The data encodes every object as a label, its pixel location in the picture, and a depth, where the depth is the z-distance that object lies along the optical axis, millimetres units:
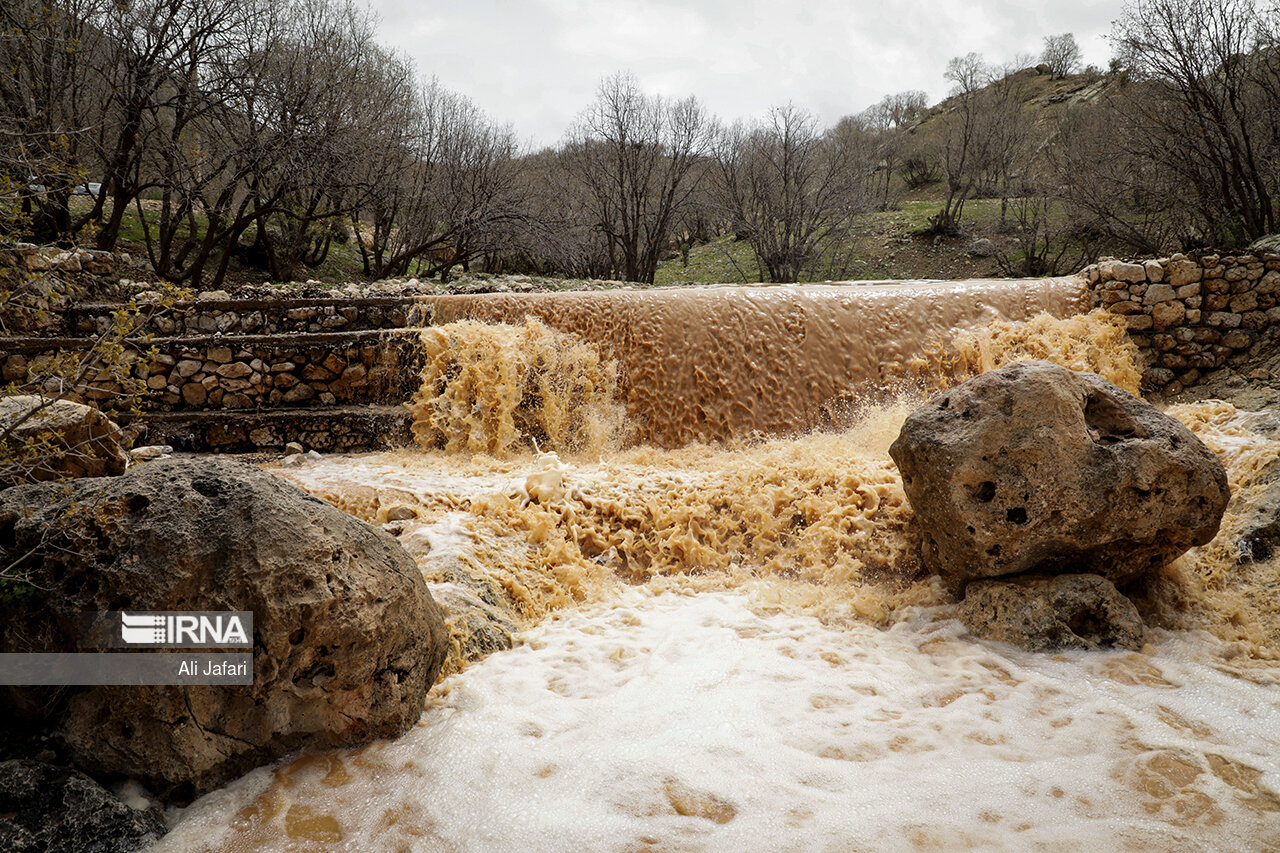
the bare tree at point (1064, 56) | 39656
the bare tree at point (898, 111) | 47469
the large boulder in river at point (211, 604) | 2102
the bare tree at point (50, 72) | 8789
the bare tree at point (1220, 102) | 10219
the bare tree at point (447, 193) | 15773
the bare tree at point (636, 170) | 18125
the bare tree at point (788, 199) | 18172
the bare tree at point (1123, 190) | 12609
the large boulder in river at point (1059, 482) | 3441
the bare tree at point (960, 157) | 24516
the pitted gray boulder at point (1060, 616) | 3324
